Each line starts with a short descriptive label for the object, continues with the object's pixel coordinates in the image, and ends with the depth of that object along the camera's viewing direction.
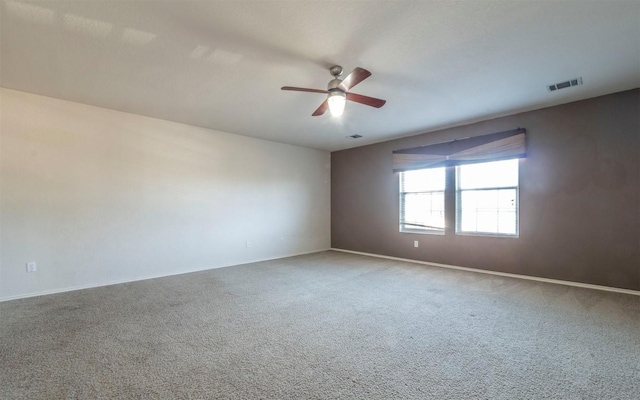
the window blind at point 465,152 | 4.23
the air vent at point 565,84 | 3.17
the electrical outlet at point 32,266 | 3.48
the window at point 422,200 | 5.16
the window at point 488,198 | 4.35
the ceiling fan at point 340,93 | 2.56
